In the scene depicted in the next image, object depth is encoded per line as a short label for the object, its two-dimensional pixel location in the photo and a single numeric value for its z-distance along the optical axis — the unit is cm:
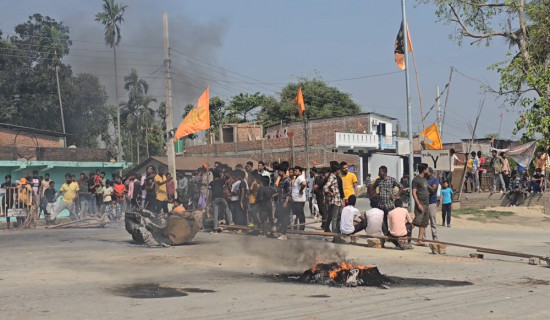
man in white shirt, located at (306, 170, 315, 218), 1916
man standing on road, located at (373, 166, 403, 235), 1324
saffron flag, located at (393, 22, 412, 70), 2225
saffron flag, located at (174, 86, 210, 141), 2253
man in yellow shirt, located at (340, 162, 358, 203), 1402
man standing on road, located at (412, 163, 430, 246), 1279
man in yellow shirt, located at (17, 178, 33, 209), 1880
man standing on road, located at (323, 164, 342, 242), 1352
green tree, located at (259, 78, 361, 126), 5809
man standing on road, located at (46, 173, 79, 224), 1908
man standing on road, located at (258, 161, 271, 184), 1548
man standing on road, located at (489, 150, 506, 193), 2210
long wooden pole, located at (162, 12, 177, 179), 2220
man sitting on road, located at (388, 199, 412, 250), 1234
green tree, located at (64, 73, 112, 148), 3744
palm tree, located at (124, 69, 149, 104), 5606
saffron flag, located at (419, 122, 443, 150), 2486
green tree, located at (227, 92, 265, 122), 6138
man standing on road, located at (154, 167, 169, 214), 1695
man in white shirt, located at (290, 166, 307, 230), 1428
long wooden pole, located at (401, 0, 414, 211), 2014
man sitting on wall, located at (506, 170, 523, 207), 2127
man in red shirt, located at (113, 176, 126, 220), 2012
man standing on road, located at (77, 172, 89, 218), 1977
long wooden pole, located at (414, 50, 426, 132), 2741
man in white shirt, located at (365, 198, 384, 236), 1287
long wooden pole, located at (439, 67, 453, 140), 2598
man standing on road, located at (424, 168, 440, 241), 1364
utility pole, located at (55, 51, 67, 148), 3562
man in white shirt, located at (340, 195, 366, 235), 1293
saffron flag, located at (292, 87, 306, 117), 3347
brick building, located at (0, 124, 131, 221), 2503
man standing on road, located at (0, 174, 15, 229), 1869
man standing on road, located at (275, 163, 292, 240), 1471
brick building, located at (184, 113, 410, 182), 4438
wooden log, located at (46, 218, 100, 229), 1812
